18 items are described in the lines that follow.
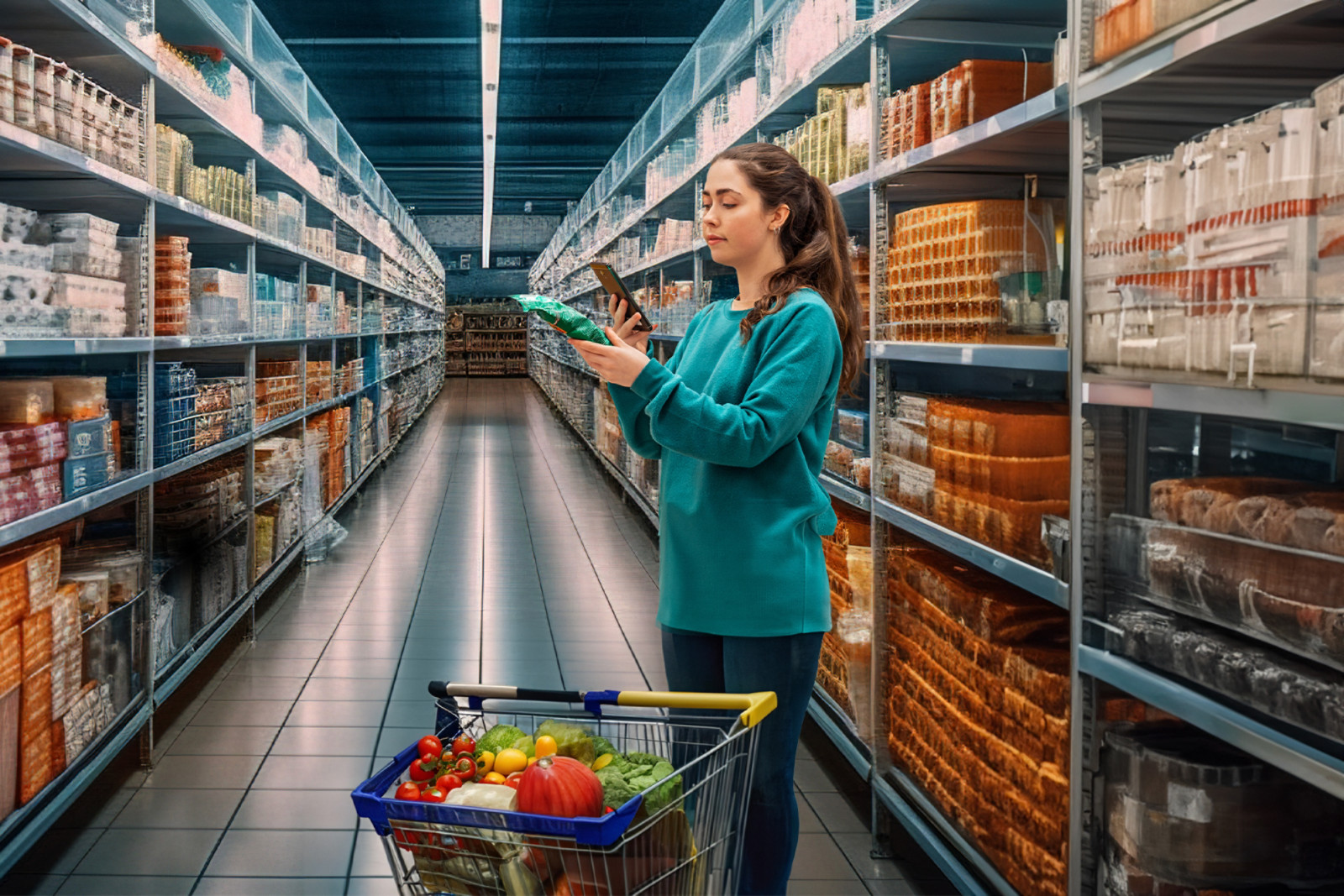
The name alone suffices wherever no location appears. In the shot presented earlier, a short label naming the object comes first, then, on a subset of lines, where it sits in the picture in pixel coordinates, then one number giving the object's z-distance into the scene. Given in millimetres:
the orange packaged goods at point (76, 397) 3449
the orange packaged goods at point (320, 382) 7723
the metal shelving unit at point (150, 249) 3072
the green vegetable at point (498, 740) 1629
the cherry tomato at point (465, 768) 1557
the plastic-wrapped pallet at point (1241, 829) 1925
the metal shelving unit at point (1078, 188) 1670
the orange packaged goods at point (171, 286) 4285
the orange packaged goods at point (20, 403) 3199
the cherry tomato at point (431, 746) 1564
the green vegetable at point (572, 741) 1612
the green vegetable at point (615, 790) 1476
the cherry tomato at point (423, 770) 1561
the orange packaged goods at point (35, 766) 2893
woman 1982
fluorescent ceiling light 7473
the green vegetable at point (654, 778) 1470
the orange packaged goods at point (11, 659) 2811
